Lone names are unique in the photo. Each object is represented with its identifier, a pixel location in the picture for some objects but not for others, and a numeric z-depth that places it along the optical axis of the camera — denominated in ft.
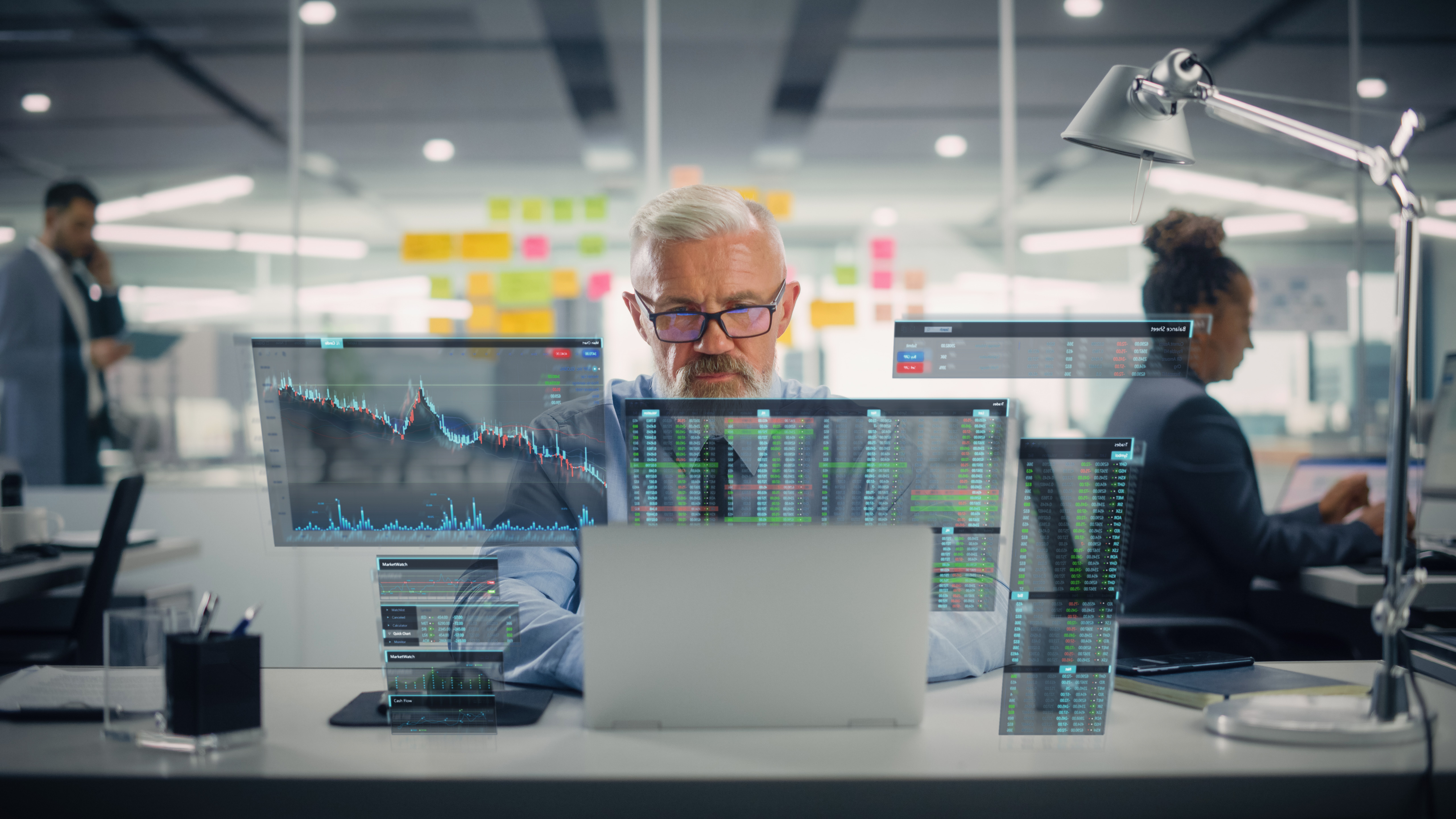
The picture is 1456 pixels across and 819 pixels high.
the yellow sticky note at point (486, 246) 11.62
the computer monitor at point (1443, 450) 8.59
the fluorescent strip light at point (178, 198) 11.91
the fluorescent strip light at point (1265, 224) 12.07
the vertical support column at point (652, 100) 11.68
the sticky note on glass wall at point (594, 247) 11.69
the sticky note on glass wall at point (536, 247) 11.68
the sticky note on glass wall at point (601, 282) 11.68
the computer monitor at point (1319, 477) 8.94
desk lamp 3.29
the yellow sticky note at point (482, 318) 11.57
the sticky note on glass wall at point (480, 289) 11.64
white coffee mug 8.20
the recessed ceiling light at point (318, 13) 11.78
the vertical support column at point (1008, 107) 11.77
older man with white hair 4.42
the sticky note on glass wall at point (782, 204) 11.96
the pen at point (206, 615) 3.34
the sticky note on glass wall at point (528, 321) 11.55
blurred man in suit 11.69
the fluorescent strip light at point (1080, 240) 11.74
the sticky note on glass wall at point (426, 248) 11.61
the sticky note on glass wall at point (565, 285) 11.66
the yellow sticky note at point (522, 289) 11.64
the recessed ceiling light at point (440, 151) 11.87
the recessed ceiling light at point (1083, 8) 11.84
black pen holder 3.25
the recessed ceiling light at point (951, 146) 12.07
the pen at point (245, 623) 3.38
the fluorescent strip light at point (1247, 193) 12.14
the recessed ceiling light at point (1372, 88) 12.26
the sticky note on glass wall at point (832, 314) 11.79
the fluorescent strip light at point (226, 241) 11.63
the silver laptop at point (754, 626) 3.37
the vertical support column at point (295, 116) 11.73
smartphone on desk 4.17
